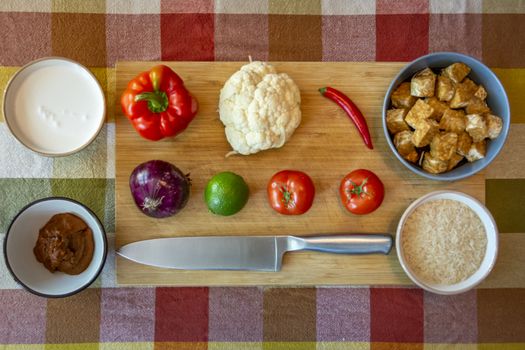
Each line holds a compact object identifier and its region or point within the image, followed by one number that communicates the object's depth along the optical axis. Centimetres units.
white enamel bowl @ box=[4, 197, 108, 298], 135
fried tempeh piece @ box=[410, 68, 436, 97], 136
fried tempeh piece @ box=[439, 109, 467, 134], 136
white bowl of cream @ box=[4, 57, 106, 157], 141
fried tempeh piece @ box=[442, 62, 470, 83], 137
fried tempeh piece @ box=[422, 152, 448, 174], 136
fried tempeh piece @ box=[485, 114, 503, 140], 136
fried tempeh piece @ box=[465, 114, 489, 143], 134
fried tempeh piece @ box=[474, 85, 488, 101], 138
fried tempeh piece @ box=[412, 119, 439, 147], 134
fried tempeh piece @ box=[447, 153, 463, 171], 138
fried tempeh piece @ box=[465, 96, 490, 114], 136
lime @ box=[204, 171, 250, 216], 134
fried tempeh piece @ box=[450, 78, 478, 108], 136
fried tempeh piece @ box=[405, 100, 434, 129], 136
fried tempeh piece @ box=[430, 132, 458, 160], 134
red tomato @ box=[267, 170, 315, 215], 137
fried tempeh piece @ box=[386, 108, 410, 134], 138
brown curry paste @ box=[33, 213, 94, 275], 136
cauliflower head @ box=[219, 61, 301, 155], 134
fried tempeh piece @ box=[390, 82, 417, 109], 139
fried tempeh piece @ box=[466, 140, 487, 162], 137
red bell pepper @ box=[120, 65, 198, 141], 134
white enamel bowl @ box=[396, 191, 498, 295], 137
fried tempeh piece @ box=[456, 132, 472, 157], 136
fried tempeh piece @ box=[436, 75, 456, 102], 136
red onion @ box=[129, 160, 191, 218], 133
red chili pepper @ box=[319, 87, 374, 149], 142
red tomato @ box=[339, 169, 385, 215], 138
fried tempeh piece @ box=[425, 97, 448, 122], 137
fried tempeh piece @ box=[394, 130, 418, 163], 138
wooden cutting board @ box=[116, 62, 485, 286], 143
